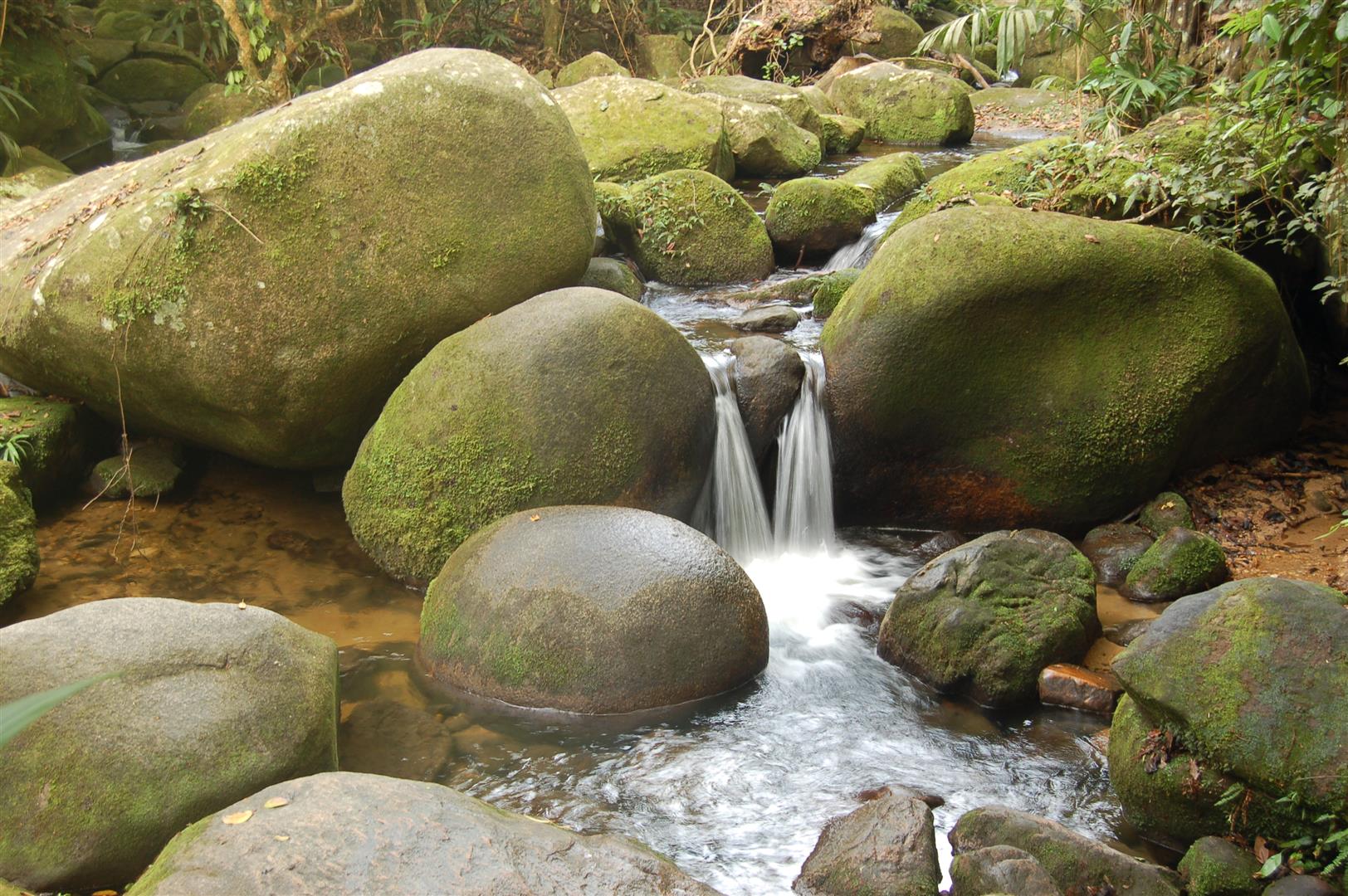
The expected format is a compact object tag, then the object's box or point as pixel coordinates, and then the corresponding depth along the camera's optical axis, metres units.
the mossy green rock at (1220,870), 3.17
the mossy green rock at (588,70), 14.64
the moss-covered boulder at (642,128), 10.38
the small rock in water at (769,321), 7.83
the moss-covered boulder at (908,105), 13.75
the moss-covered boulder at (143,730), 3.22
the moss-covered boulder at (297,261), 5.78
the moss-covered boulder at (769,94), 13.12
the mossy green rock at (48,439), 6.06
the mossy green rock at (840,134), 13.39
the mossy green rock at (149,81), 13.76
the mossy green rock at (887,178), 9.96
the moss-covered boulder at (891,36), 18.33
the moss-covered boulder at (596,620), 4.46
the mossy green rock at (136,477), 6.31
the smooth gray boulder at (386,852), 2.72
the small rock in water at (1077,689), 4.46
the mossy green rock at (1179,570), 5.24
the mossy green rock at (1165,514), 5.77
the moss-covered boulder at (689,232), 8.97
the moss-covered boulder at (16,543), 5.18
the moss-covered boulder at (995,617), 4.58
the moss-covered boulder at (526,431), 5.52
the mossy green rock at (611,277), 7.86
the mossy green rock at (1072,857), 3.19
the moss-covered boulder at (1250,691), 3.17
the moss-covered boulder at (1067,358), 5.91
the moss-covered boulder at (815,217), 9.32
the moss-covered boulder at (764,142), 11.61
